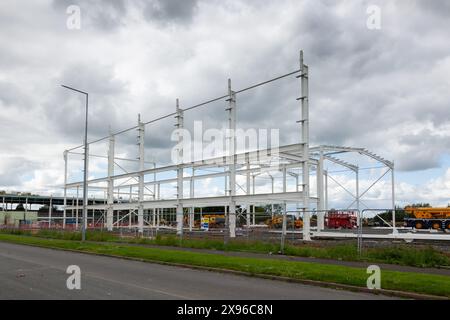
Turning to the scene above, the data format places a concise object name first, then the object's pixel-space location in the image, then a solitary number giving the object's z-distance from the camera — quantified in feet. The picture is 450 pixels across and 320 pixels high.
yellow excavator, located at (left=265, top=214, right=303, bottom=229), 98.39
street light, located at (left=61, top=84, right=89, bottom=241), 104.42
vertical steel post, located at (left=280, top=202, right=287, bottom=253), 71.87
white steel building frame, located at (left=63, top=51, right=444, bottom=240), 97.09
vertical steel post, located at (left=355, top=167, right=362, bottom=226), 131.44
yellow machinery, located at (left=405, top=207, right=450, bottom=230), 141.10
